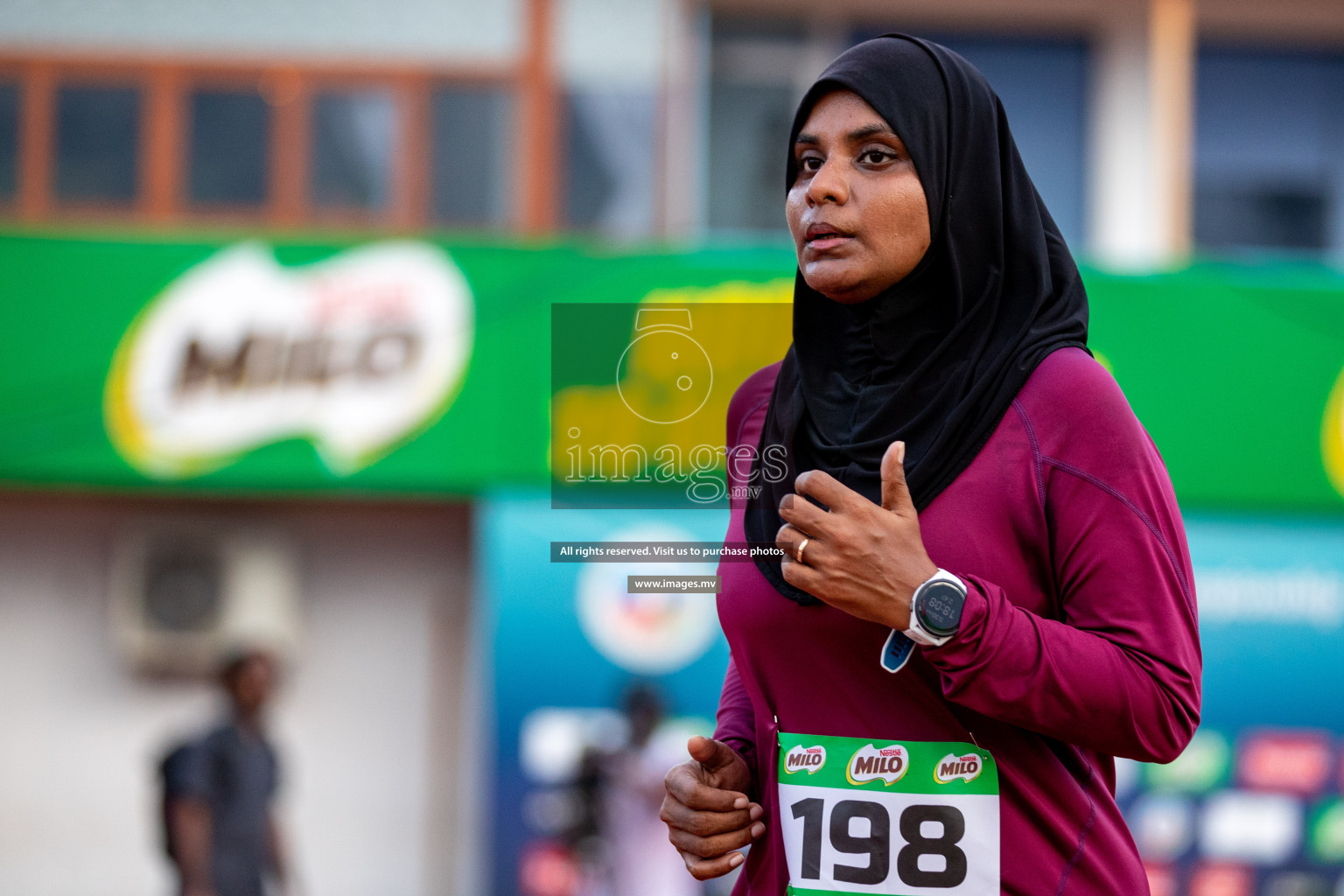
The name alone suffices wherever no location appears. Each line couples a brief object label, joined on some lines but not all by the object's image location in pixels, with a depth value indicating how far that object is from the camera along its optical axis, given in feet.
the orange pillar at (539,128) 52.16
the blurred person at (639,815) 46.19
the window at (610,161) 52.75
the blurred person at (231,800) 40.75
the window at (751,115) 55.26
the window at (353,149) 52.75
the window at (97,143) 52.49
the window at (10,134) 52.70
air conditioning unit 51.34
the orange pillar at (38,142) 52.60
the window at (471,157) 52.75
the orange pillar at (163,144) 52.54
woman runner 9.17
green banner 48.32
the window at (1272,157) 56.80
